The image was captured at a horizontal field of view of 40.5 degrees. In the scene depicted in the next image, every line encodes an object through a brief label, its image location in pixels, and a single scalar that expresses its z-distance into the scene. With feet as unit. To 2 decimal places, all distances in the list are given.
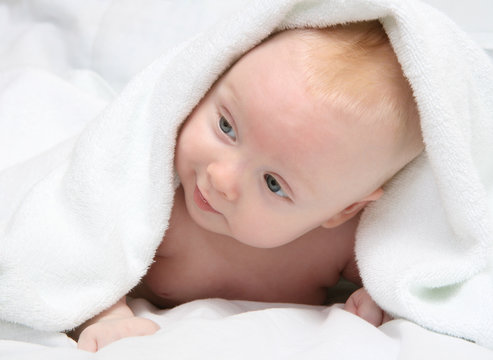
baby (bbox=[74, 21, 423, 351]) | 3.13
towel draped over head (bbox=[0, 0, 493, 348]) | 3.20
